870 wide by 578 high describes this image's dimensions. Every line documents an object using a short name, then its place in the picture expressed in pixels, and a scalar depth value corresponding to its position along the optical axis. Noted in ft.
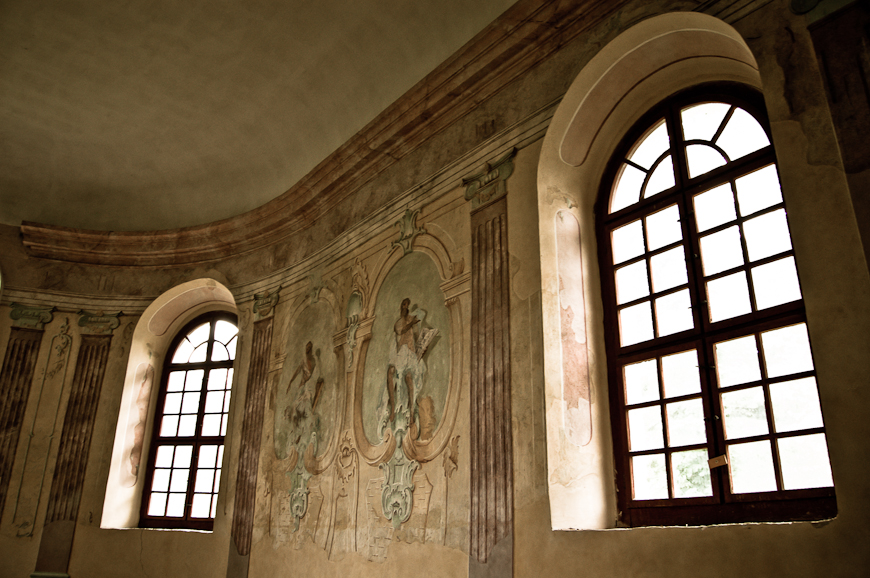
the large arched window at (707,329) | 12.65
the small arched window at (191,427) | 30.30
